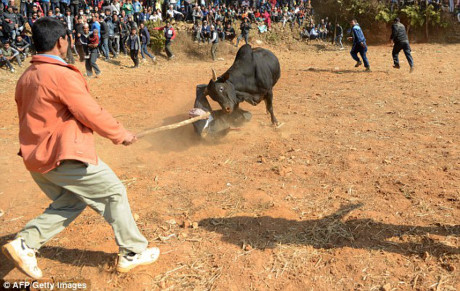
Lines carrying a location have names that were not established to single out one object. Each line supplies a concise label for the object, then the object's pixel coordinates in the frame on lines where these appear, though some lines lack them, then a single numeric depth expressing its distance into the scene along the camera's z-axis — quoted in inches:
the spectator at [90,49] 529.4
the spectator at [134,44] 618.8
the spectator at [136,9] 737.9
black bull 261.9
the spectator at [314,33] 950.2
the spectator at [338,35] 895.9
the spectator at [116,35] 665.2
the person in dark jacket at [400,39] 489.1
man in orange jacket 106.3
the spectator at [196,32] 790.5
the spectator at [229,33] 847.1
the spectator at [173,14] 807.1
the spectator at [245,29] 842.2
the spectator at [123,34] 676.9
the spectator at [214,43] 752.3
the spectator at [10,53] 549.8
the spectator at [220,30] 829.0
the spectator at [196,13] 832.3
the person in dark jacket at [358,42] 510.6
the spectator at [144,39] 687.7
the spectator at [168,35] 716.0
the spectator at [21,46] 569.3
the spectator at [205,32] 791.1
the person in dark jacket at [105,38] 625.3
